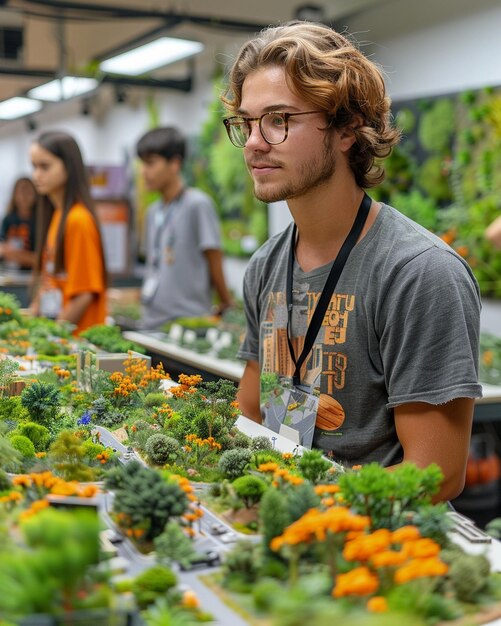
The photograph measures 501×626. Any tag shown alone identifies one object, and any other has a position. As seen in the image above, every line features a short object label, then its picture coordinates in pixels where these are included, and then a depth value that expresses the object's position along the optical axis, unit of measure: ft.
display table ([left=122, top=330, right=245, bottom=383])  15.96
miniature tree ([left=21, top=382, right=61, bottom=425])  7.14
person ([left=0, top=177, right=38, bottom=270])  33.63
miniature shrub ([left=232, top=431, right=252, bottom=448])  6.56
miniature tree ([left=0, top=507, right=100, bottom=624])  3.51
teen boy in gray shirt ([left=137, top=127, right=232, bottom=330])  19.07
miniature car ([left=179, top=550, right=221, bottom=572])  4.50
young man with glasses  7.02
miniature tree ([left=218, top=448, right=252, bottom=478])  5.85
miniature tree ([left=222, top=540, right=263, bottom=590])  4.30
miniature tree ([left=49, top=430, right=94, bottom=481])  5.63
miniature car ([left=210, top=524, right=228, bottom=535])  5.02
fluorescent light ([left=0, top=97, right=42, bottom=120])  22.00
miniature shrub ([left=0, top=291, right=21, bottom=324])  12.17
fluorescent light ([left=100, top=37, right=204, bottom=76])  22.22
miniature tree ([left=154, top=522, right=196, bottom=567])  4.52
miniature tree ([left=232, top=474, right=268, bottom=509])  5.26
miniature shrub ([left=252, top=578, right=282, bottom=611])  3.84
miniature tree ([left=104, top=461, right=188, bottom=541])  4.77
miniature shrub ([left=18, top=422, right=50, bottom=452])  6.49
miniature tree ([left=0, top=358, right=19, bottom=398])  7.66
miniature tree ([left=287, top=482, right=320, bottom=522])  4.67
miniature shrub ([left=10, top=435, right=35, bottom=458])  6.14
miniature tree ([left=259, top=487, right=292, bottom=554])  4.54
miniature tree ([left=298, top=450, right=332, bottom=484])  5.65
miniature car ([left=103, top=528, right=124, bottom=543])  4.79
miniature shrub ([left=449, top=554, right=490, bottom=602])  4.24
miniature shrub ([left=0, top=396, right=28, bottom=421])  7.09
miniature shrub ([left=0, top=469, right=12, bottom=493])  5.23
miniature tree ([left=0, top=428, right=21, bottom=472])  5.72
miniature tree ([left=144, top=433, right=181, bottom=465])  6.27
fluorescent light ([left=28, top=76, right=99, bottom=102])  25.70
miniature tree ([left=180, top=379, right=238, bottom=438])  6.68
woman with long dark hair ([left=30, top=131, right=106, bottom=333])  15.64
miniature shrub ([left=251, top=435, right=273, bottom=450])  6.52
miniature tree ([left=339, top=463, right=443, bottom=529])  4.75
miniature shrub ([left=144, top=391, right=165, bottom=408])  7.22
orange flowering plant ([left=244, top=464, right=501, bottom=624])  3.82
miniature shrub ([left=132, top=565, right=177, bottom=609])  4.08
